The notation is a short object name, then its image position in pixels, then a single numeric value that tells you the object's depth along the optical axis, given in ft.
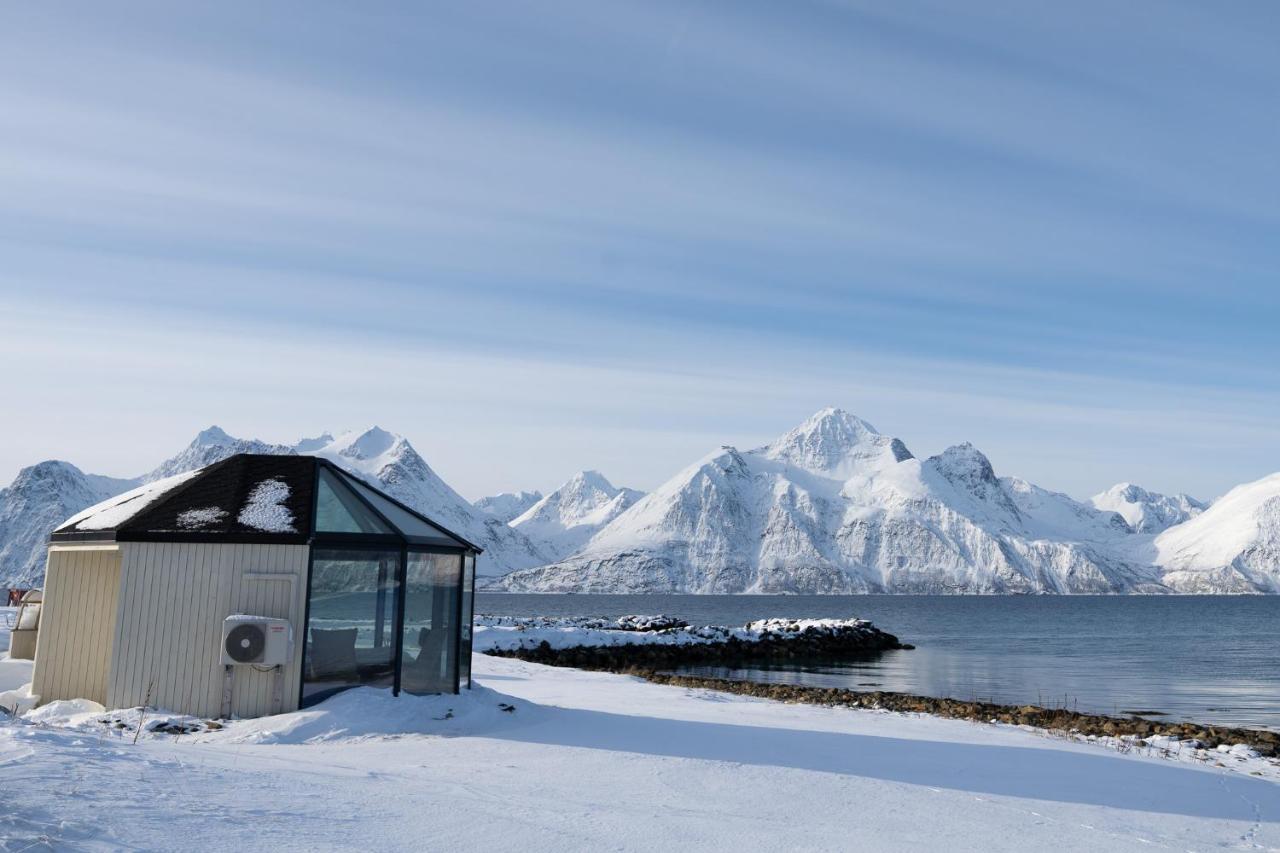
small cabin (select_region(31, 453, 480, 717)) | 48.11
